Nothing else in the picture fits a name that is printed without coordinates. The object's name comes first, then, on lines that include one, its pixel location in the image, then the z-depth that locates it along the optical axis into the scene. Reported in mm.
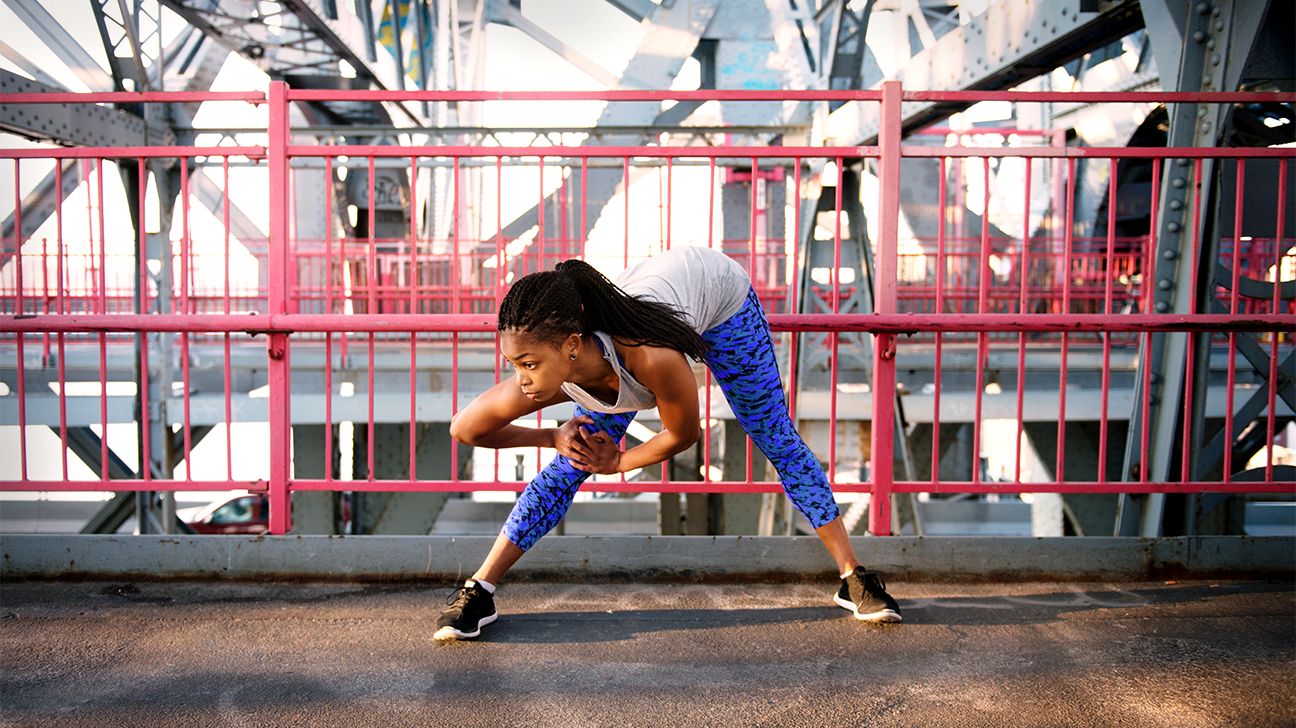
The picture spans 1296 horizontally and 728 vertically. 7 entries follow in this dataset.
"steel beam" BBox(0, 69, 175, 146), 7289
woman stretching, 2455
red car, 13586
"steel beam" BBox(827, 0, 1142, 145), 6027
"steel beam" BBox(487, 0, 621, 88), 21484
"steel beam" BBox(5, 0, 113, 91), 9156
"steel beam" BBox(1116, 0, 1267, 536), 4402
